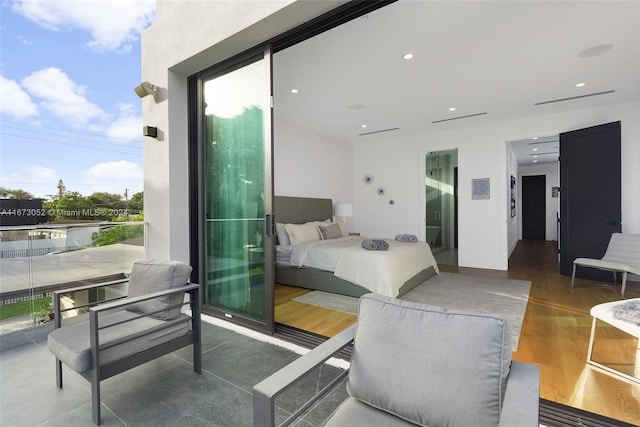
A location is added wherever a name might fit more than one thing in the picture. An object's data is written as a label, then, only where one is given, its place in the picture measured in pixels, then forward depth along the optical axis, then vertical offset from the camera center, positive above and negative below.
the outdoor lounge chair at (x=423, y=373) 0.90 -0.55
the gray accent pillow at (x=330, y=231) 5.28 -0.38
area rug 3.36 -1.16
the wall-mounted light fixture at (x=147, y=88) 3.21 +1.40
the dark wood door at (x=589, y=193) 4.57 +0.24
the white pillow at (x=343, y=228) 5.81 -0.35
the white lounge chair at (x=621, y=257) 3.80 -0.70
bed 3.59 -0.76
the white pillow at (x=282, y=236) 4.77 -0.41
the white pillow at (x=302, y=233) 4.77 -0.37
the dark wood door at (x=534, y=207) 10.29 +0.05
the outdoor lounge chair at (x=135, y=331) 1.60 -0.75
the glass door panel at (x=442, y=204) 6.73 +0.13
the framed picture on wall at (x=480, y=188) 5.86 +0.42
